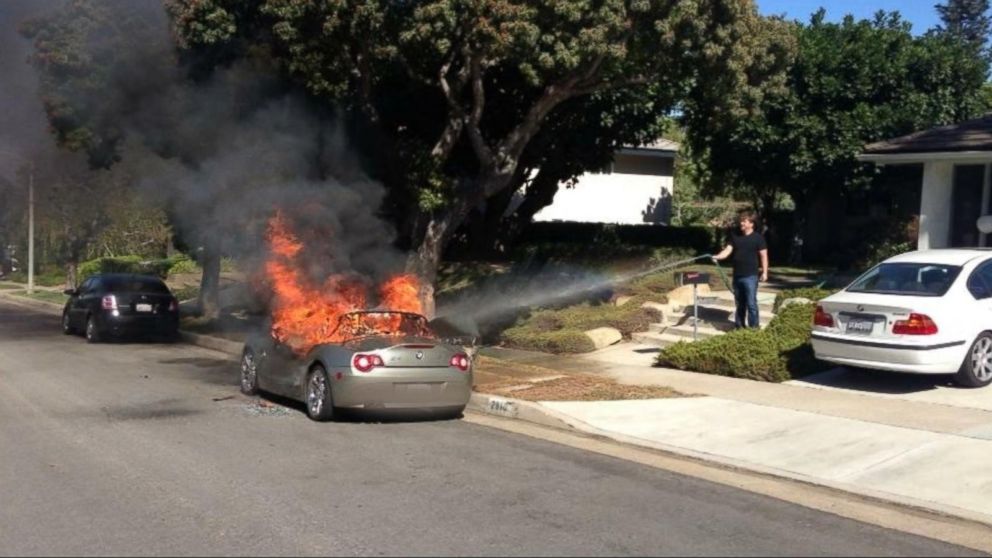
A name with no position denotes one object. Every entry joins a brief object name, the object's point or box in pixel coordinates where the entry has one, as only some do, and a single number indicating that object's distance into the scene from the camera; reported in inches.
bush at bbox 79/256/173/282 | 1381.9
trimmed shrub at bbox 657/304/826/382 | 461.1
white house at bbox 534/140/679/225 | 1234.6
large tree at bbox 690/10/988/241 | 789.2
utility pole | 1235.6
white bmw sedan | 401.4
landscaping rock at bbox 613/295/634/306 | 653.3
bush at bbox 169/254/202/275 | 1432.8
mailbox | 547.8
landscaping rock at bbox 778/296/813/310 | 541.0
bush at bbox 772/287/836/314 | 555.2
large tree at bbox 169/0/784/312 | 489.7
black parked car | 745.6
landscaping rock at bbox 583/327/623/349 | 573.6
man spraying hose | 513.0
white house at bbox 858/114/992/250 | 592.1
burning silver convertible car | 379.6
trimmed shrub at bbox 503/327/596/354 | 565.6
